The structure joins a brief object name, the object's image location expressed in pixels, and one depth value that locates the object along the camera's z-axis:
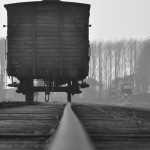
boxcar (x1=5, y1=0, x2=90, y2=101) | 35.55
